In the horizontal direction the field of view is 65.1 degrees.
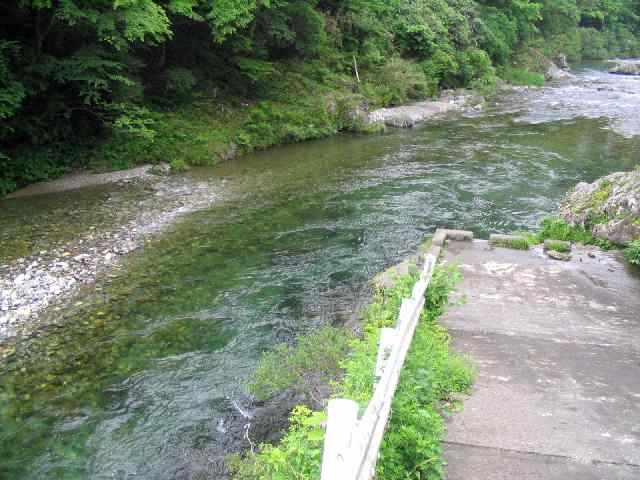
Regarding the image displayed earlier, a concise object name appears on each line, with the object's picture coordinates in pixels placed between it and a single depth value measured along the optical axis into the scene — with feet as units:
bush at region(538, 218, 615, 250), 30.76
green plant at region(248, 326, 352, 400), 18.69
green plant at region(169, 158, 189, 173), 50.37
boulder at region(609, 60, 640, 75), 132.98
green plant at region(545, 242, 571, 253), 28.89
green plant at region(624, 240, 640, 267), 26.09
